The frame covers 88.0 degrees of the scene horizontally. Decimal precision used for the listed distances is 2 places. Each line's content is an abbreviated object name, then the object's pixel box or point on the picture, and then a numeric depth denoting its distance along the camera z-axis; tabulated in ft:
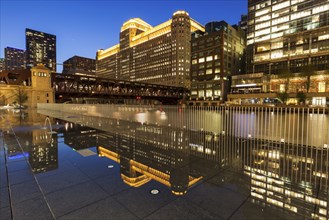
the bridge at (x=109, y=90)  233.64
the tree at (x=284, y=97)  180.75
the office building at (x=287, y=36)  220.64
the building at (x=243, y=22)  475.15
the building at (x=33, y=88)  179.01
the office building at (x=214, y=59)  321.32
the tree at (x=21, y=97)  153.84
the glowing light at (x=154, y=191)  11.81
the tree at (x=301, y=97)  171.53
